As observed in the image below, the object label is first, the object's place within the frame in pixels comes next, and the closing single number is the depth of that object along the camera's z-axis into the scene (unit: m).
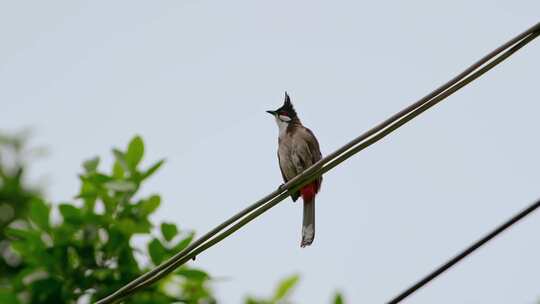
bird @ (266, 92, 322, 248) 11.19
